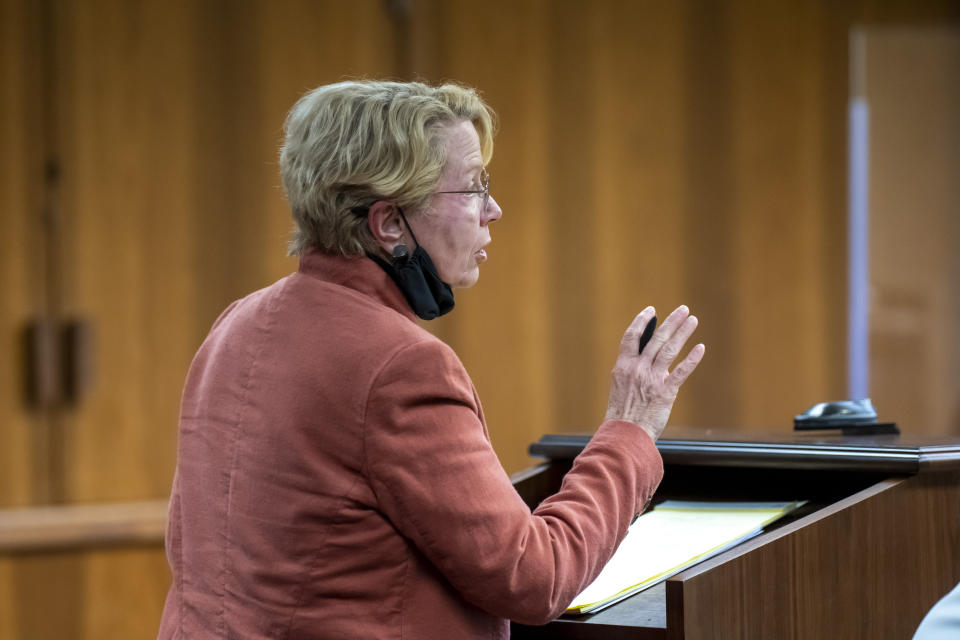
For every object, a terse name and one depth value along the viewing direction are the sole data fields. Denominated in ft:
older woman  19.06
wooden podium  19.14
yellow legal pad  19.57
